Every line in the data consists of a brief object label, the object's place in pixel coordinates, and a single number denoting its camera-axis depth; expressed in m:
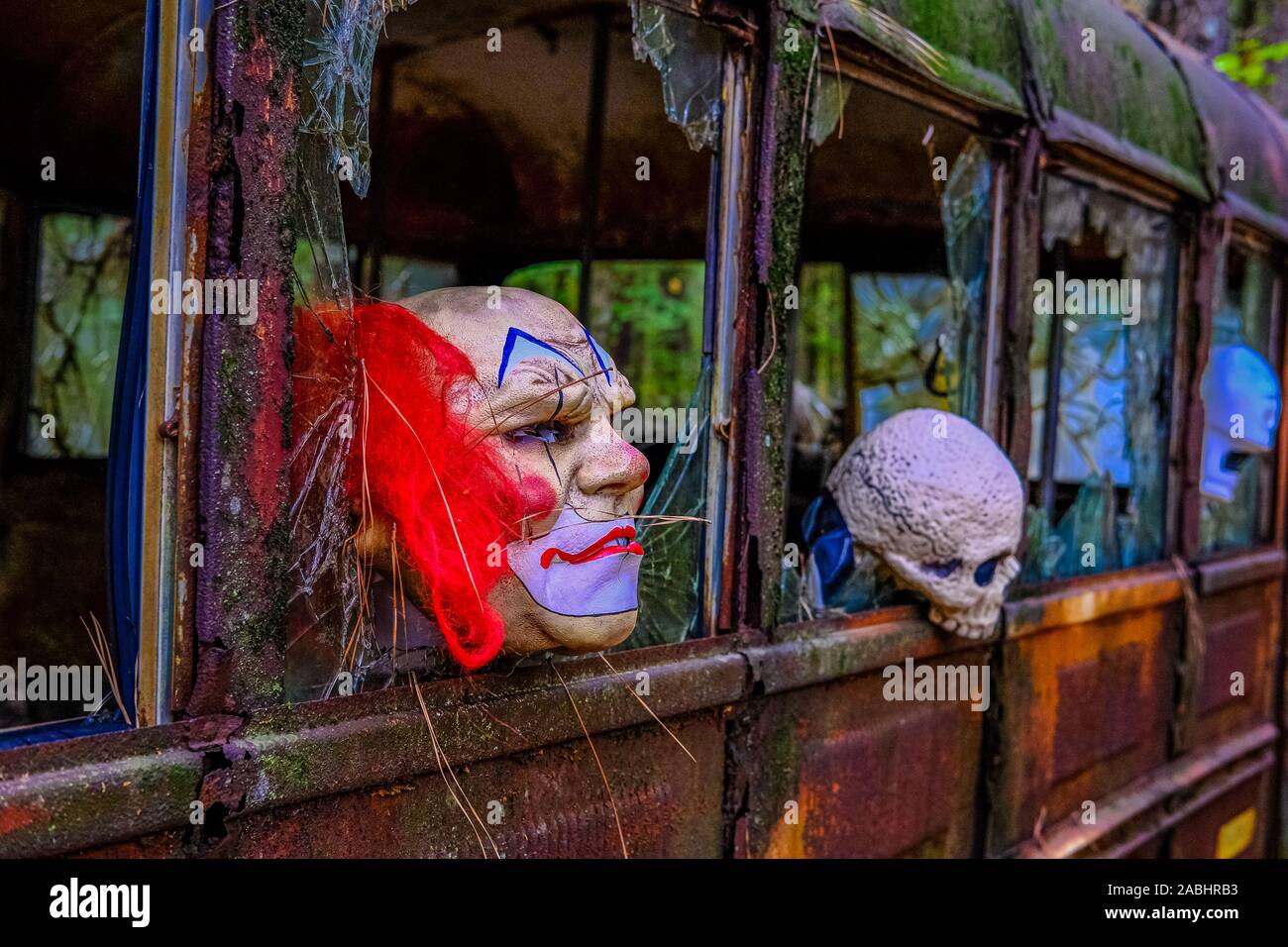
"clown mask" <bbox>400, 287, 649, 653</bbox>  1.95
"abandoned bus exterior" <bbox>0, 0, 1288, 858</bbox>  1.74
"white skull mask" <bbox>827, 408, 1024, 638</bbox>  3.06
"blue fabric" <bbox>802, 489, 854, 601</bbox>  3.23
